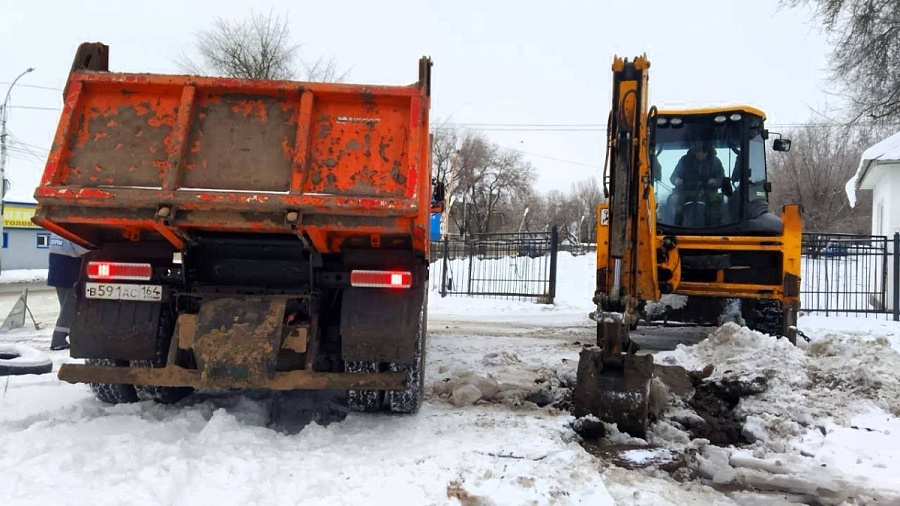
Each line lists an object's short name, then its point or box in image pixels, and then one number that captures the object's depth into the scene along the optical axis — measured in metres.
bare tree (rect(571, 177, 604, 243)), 65.31
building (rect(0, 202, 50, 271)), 33.59
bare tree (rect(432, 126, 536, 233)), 50.41
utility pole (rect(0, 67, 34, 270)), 28.08
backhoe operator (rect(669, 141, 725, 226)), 8.27
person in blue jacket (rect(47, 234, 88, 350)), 7.15
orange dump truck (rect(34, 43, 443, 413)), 3.98
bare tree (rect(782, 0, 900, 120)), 14.78
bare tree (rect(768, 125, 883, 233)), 40.69
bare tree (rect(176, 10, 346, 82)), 24.30
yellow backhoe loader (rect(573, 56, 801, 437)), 5.04
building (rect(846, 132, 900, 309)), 16.92
